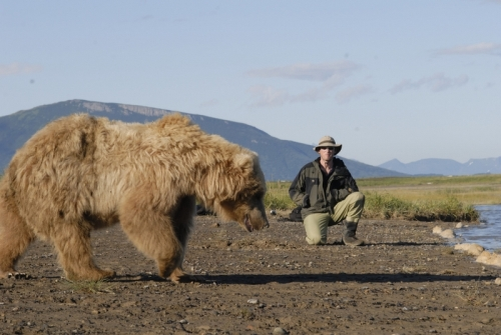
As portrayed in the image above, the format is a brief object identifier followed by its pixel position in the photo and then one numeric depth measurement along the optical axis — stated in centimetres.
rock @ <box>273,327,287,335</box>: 632
